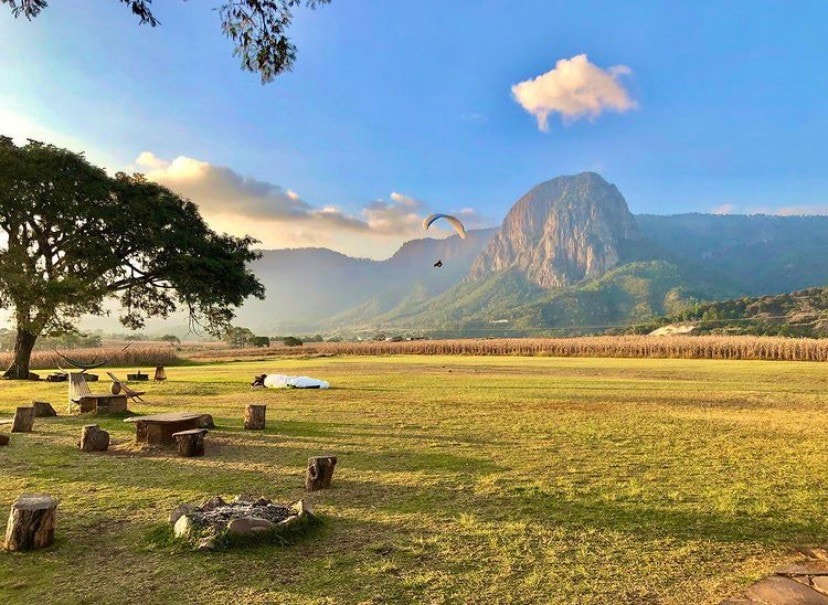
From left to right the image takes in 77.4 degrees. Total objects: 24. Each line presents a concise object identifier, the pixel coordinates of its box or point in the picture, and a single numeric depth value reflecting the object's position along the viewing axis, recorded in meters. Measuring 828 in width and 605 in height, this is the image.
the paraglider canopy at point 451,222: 28.94
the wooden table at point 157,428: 9.09
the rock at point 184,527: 4.63
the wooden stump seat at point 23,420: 10.30
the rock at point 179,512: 4.89
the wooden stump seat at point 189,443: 8.23
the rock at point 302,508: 4.98
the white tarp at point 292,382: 19.20
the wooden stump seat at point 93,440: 8.70
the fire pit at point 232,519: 4.60
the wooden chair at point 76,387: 13.03
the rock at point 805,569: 3.87
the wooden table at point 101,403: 12.85
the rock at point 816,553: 4.24
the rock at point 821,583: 3.63
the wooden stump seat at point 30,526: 4.45
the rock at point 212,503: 5.09
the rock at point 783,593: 3.47
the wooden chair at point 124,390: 14.20
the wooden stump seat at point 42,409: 12.35
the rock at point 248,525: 4.62
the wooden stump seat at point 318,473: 6.29
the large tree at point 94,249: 20.67
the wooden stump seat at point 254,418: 10.62
